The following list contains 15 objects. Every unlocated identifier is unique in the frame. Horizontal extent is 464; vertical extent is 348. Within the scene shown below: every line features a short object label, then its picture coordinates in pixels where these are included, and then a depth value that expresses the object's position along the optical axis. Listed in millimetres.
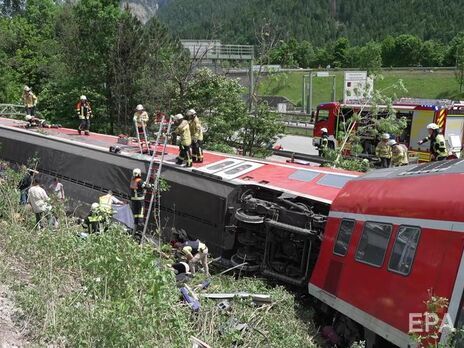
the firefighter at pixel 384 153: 15297
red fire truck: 22406
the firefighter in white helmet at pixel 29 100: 19438
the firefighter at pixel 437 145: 13211
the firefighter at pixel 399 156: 13414
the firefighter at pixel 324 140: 22959
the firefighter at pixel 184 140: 11891
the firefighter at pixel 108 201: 11058
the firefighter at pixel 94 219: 8682
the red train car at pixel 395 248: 5266
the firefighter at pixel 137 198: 11873
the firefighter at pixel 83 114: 17641
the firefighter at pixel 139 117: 14109
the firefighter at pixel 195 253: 9914
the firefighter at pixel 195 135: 12414
